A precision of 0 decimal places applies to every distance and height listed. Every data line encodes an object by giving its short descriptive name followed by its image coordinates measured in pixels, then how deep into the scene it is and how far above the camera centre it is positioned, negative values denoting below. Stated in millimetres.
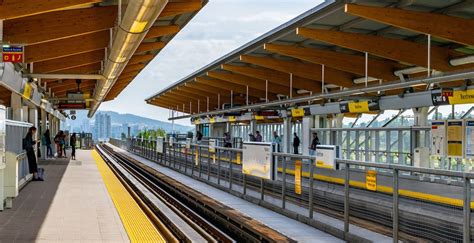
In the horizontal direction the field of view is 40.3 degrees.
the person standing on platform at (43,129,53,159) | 31222 -674
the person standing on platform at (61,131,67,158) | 37922 -686
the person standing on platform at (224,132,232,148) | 32775 -571
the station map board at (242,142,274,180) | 13273 -655
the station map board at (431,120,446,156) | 17906 -176
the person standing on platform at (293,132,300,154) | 30109 -589
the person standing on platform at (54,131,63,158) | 37375 -788
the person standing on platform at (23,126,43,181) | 17844 -626
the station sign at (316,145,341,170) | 10500 -416
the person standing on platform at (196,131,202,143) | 41462 -417
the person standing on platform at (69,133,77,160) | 36234 -830
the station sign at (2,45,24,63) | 13453 +1578
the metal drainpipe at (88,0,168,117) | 8789 +1680
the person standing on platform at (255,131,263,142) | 31977 -340
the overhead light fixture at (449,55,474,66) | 18412 +2064
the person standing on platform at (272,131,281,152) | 34153 -426
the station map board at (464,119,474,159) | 16953 -214
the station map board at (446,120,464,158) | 17422 -171
